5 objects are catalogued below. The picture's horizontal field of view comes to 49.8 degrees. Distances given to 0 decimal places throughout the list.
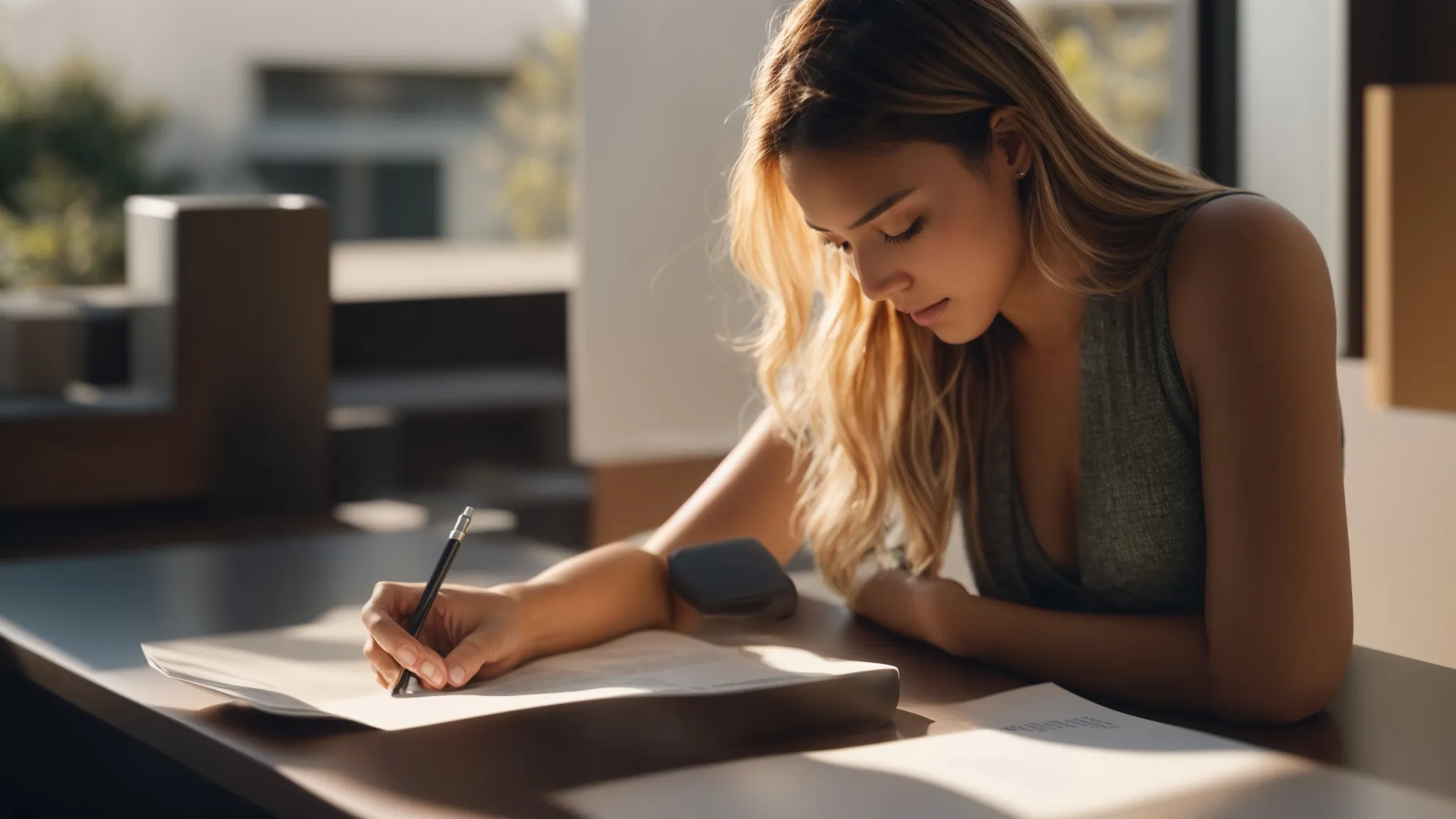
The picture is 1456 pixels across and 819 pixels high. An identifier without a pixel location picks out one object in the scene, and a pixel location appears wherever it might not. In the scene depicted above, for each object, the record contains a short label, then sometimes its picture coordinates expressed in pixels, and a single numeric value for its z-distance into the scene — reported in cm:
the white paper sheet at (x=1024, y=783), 89
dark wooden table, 97
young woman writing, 120
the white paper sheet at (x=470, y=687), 107
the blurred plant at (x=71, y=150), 1559
